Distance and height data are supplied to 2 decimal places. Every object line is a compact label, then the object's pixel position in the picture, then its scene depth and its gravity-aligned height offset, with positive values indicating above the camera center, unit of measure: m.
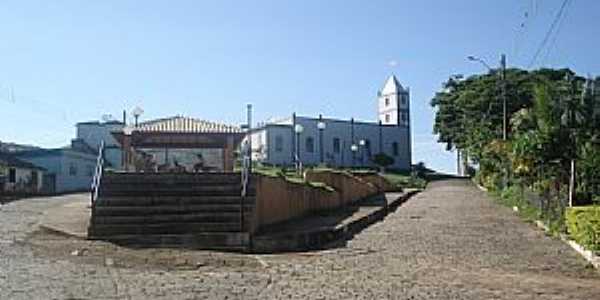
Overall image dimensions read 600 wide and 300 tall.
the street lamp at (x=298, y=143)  79.00 +2.69
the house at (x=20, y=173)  47.72 -0.11
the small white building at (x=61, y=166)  54.41 +0.35
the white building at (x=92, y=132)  65.52 +3.34
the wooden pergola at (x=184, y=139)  24.61 +0.97
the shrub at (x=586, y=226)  14.41 -1.10
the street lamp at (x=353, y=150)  84.50 +2.12
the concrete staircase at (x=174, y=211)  15.27 -0.82
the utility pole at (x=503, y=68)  42.97 +5.45
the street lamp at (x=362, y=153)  88.81 +1.87
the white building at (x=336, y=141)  80.62 +3.12
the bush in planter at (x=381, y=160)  87.62 +1.05
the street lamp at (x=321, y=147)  84.69 +2.41
